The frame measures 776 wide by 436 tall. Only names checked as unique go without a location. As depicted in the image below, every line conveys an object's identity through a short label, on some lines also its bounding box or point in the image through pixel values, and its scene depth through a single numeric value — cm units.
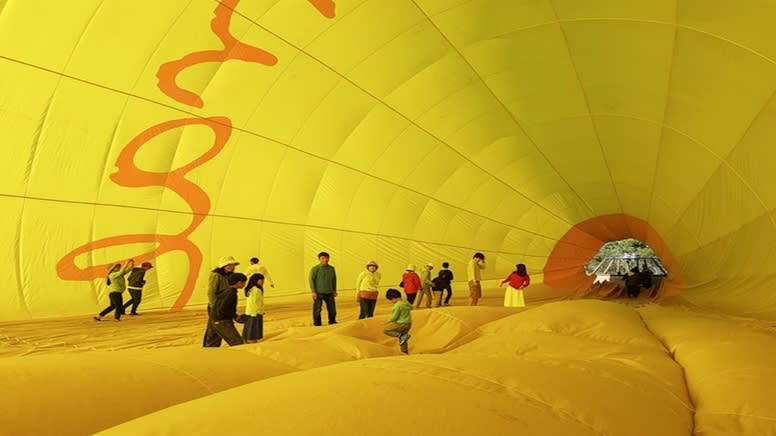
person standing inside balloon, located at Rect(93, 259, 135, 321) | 939
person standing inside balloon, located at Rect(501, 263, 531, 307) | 933
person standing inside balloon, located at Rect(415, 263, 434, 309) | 1261
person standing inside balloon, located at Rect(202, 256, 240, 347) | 638
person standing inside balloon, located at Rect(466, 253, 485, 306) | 1187
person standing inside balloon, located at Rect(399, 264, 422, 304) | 1140
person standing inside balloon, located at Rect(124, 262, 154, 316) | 970
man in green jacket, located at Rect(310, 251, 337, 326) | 884
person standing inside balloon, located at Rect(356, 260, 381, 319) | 911
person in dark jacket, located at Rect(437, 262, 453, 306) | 1315
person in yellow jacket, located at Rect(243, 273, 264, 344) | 688
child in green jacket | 562
